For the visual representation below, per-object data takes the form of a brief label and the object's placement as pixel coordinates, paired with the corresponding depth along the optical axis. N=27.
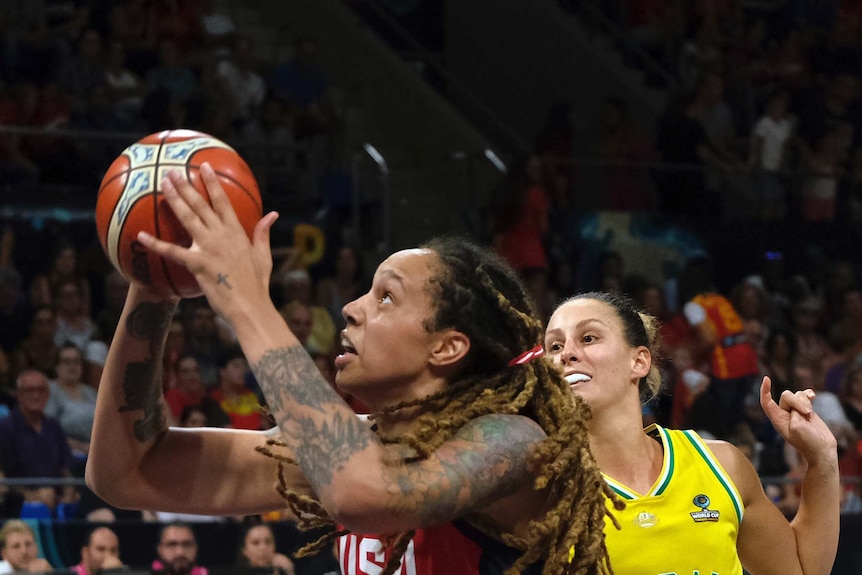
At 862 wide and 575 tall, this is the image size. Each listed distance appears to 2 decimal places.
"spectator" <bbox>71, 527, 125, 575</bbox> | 10.42
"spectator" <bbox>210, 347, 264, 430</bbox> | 13.16
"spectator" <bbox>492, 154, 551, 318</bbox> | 16.89
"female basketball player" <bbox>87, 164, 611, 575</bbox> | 4.14
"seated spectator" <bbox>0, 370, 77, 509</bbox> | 11.97
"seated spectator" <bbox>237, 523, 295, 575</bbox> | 10.94
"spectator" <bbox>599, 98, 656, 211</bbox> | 19.19
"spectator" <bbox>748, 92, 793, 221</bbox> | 19.79
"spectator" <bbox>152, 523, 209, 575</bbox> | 10.54
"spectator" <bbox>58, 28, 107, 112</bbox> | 16.91
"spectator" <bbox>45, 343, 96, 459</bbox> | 12.63
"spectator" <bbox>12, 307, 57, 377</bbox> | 13.36
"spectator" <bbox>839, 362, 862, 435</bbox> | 15.61
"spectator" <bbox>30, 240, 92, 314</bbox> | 14.33
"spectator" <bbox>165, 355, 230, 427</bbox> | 12.83
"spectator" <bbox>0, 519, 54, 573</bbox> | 10.33
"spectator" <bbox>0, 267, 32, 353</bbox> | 13.74
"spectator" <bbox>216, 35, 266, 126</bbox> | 18.21
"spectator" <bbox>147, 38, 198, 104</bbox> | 17.65
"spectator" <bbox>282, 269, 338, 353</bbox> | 15.02
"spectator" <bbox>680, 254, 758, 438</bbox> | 14.78
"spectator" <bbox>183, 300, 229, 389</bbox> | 13.82
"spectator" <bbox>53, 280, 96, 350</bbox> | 14.02
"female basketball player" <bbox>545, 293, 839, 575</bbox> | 6.27
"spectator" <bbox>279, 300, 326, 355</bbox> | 14.59
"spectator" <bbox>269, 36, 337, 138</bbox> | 18.81
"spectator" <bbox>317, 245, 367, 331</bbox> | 15.71
